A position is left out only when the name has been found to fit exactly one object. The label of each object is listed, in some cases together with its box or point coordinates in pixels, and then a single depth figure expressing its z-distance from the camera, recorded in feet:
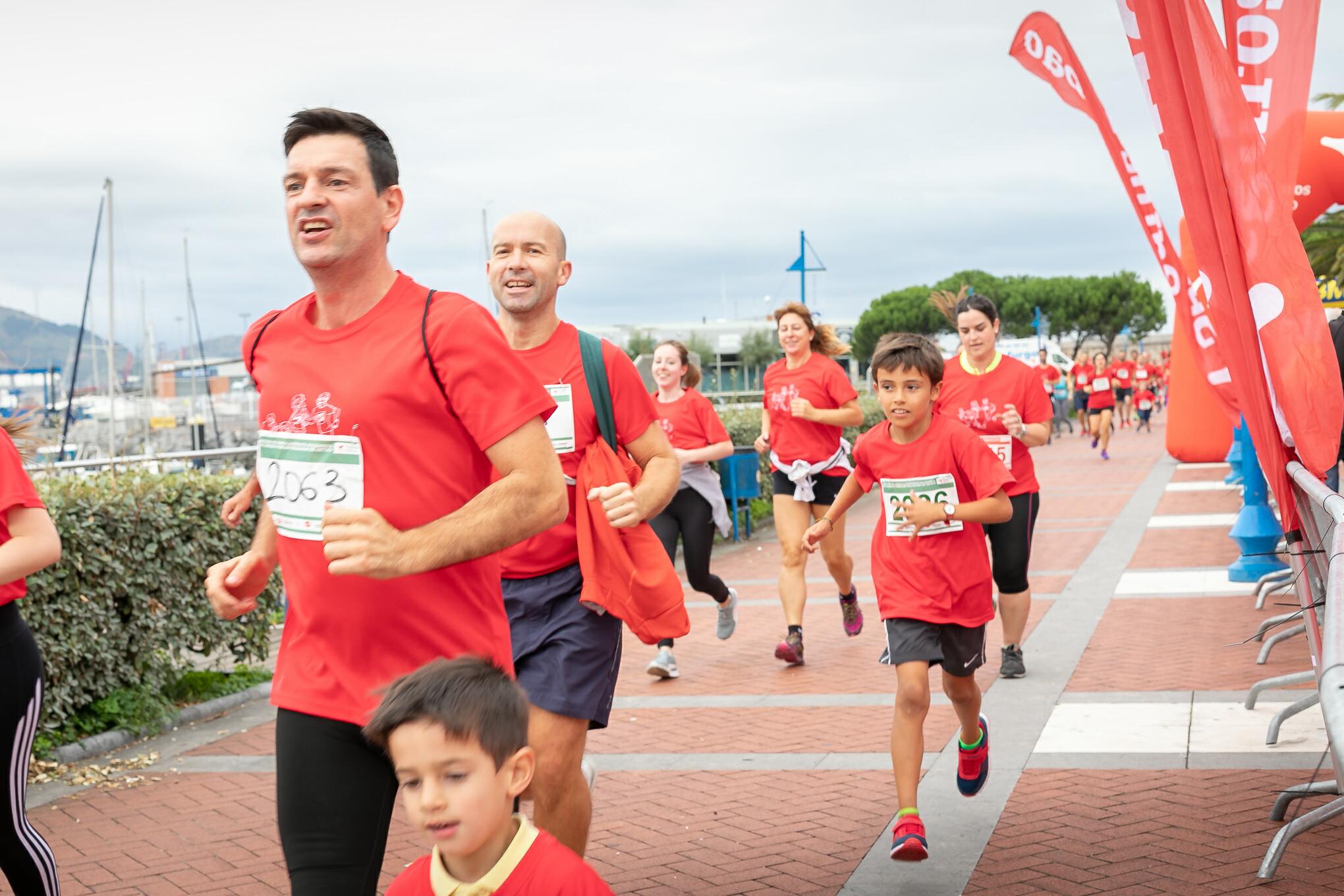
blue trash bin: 51.11
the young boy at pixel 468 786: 7.29
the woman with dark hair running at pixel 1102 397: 85.35
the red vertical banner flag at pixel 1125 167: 19.31
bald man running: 12.87
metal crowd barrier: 9.09
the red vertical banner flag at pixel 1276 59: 15.35
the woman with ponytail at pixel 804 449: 28.35
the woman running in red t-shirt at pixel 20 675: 11.59
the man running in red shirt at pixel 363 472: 9.02
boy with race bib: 16.46
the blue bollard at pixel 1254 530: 34.83
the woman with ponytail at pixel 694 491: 28.84
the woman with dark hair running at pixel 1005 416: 24.72
